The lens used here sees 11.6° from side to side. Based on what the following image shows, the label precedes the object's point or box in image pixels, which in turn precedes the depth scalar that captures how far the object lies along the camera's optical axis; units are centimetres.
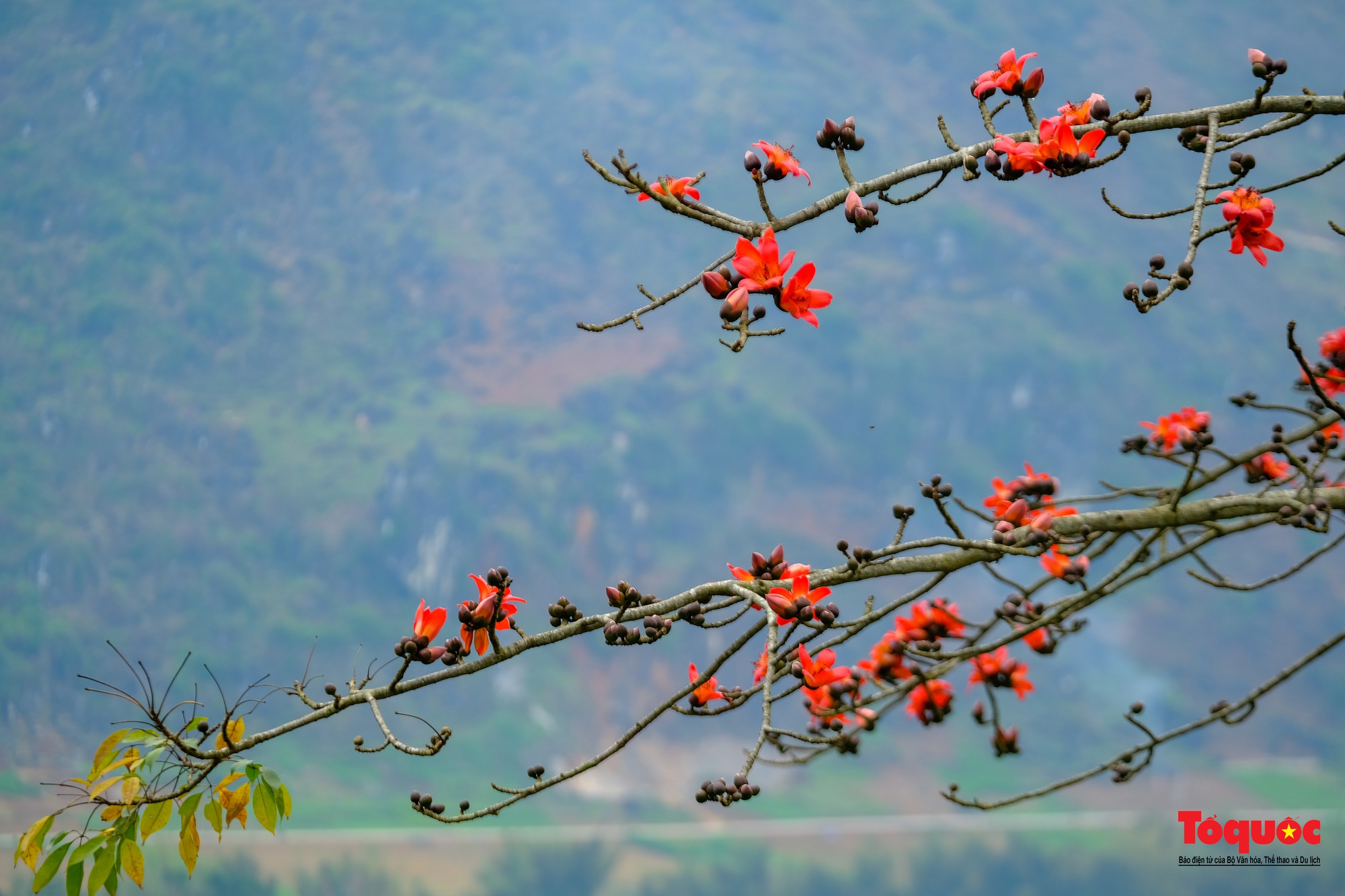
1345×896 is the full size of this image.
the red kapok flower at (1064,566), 894
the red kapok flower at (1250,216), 873
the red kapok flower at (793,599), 836
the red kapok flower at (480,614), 845
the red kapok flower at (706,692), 875
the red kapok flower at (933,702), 960
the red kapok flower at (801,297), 841
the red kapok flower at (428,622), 851
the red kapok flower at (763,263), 837
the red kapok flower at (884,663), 946
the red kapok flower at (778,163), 858
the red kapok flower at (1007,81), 872
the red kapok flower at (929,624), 945
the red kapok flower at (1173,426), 945
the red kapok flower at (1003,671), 976
